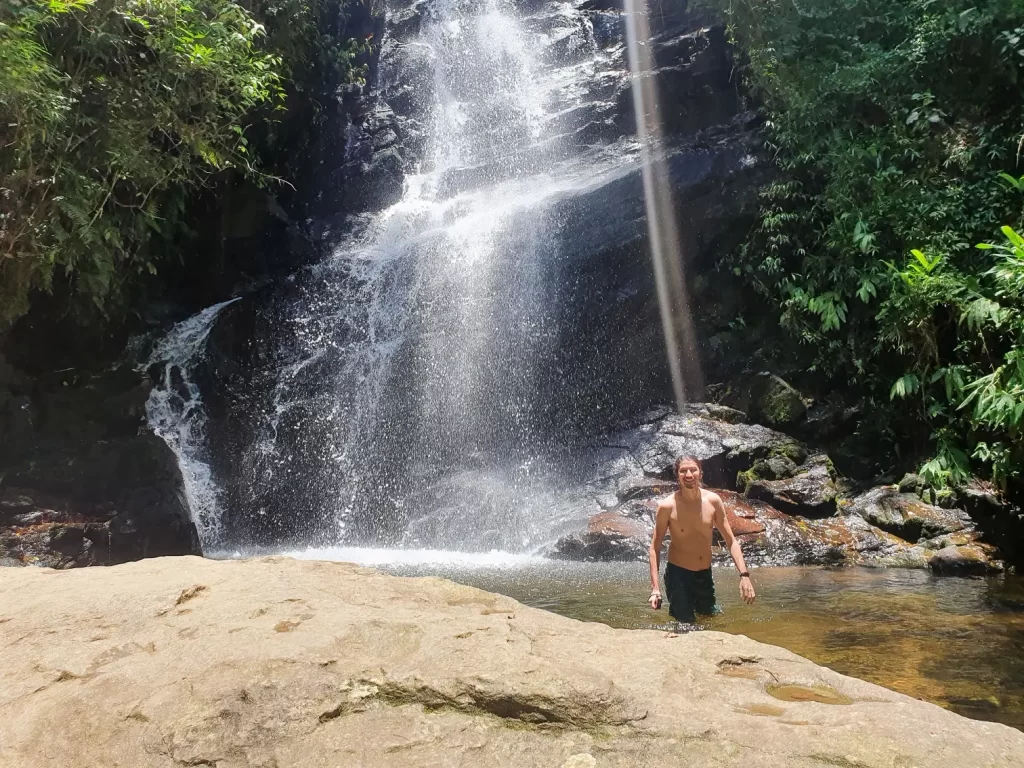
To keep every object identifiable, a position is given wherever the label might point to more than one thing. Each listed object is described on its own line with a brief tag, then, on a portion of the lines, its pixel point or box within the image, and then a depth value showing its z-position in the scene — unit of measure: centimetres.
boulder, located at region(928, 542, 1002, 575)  690
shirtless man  453
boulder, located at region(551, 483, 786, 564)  860
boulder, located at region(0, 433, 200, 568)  973
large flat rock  186
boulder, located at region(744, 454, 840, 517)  913
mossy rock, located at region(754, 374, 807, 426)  1123
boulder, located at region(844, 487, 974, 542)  800
